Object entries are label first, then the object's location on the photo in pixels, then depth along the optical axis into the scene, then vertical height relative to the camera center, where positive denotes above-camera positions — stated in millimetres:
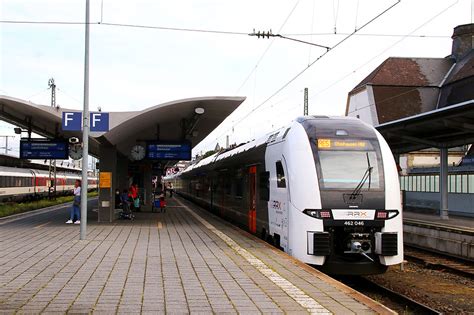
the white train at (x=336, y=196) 9500 -329
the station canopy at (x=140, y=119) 16312 +2060
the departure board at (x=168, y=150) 20859 +1077
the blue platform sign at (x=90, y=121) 13562 +1422
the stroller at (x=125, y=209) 20322 -1234
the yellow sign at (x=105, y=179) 18141 -68
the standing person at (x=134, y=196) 23328 -884
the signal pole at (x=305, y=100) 29402 +4324
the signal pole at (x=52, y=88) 42781 +7093
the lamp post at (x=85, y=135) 12664 +1016
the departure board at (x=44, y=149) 20938 +1080
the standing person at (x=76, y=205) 17016 -918
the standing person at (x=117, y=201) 25844 -1174
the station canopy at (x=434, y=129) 15059 +1663
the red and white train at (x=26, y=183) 35653 -545
